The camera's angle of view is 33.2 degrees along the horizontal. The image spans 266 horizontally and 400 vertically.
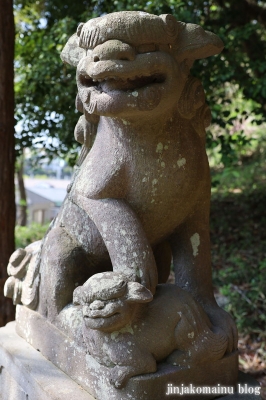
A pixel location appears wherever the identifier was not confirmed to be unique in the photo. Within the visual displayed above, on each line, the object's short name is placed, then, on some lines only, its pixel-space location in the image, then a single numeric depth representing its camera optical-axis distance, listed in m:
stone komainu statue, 1.32
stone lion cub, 1.24
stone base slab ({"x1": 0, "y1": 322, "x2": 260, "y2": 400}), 1.36
